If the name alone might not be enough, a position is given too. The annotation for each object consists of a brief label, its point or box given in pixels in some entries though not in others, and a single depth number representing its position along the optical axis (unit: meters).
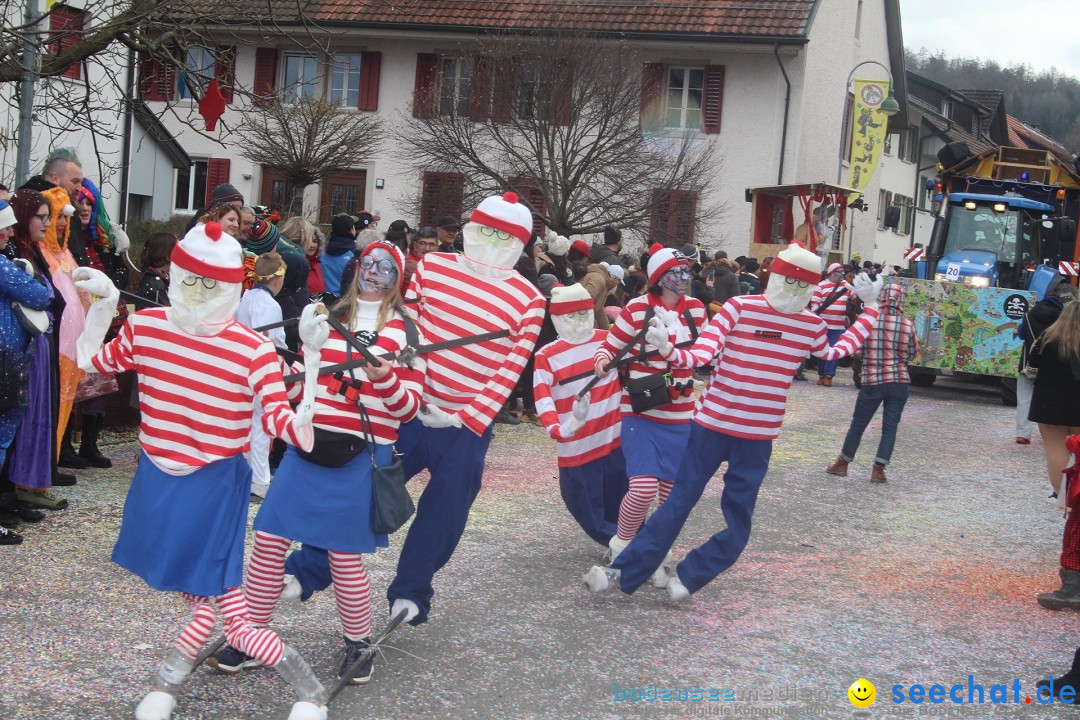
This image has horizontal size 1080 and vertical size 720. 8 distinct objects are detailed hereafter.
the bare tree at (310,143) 23.77
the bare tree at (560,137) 24.45
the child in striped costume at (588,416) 6.86
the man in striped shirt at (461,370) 5.30
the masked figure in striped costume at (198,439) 4.25
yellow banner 27.95
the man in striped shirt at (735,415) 6.19
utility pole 8.41
